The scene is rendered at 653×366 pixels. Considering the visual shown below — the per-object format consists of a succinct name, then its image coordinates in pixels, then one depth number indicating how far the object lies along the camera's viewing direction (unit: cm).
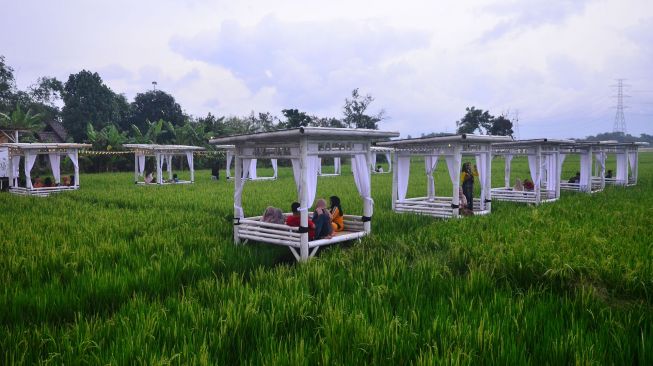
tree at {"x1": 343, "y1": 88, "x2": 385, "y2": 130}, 5688
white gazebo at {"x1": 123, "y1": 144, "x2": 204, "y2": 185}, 2322
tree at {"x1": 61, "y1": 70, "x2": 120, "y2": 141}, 4200
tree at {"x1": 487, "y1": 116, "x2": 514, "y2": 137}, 5436
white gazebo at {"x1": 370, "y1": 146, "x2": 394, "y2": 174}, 2922
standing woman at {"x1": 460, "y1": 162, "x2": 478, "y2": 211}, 1332
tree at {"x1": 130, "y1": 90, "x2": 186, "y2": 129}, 4518
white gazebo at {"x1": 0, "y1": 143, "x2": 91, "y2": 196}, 1864
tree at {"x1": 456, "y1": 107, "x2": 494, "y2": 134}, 5656
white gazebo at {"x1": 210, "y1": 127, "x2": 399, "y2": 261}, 804
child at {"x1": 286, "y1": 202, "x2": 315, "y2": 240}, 862
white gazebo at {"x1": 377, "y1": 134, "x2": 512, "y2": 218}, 1179
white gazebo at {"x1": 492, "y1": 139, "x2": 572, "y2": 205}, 1479
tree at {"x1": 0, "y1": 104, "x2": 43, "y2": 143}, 2667
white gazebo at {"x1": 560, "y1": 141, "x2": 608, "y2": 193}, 1778
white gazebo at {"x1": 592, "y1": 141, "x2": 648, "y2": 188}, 2036
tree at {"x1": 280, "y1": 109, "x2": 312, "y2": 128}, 3916
